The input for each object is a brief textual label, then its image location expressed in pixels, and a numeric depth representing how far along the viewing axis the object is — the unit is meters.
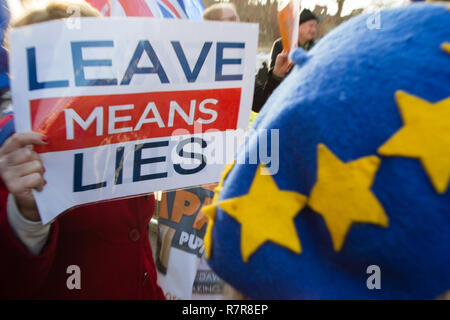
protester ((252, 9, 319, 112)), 2.69
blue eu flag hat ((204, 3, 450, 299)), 0.51
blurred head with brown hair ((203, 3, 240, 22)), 2.49
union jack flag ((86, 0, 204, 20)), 1.78
